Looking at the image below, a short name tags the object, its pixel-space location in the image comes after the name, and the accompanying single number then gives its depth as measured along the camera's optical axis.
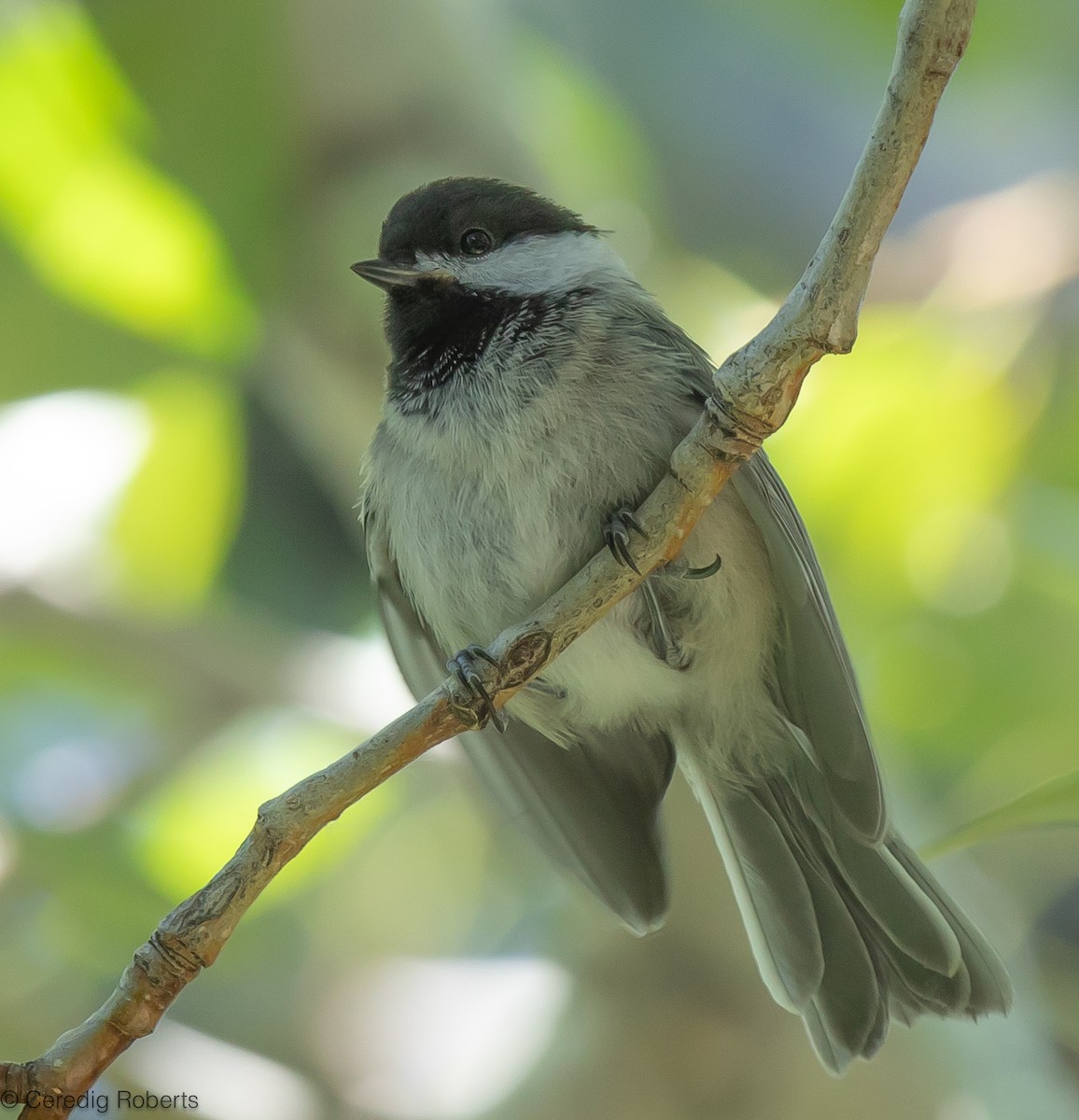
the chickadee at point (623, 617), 4.03
